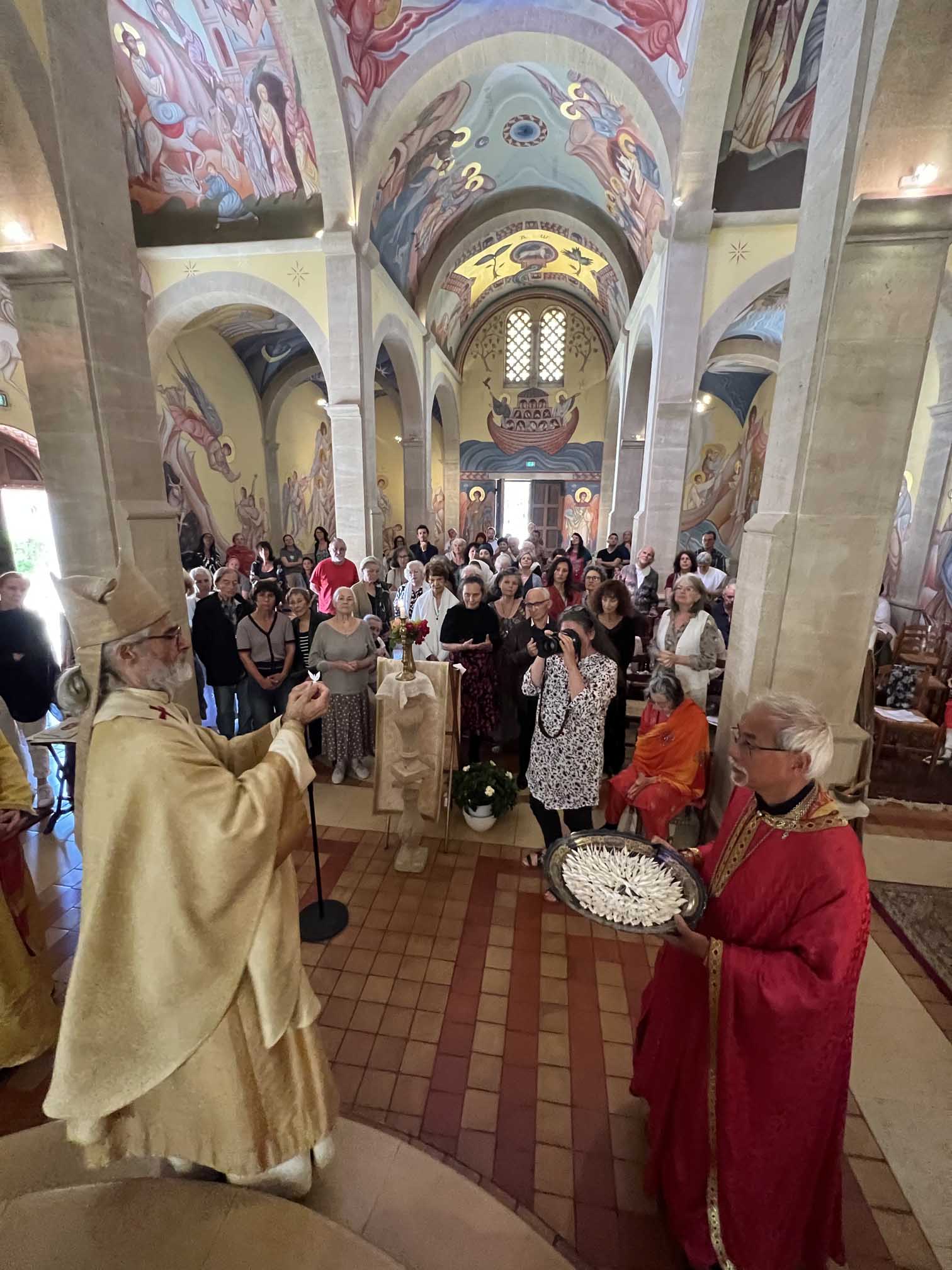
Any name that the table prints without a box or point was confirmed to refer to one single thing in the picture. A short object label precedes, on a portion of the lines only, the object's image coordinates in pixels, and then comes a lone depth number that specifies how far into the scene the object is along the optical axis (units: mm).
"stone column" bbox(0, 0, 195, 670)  3480
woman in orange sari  3646
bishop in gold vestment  1447
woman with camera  3211
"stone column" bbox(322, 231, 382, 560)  8656
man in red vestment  1538
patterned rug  3121
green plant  4301
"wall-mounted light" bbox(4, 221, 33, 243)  3486
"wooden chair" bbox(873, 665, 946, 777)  5301
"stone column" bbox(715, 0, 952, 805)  2930
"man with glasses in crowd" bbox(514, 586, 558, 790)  3939
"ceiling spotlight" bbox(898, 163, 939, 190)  2814
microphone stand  3246
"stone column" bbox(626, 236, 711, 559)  8109
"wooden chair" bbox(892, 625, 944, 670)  6844
